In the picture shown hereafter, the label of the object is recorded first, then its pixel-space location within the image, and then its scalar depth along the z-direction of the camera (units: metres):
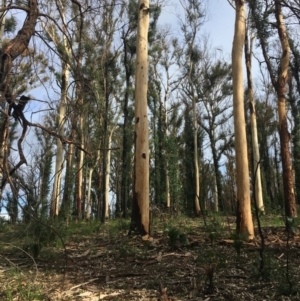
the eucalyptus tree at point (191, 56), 20.77
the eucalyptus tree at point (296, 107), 19.12
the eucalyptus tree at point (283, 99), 9.70
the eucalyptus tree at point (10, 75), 2.29
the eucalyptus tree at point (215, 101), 23.43
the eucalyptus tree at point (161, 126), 21.64
